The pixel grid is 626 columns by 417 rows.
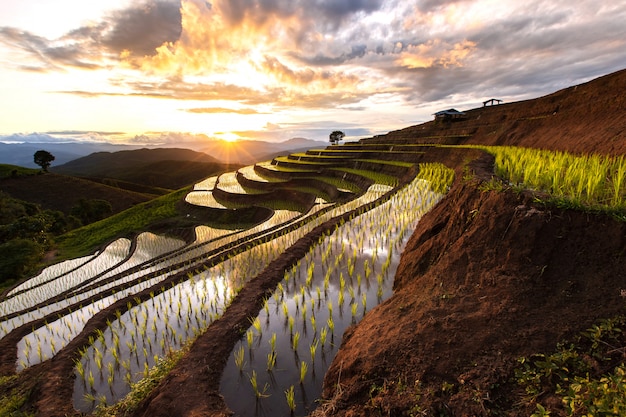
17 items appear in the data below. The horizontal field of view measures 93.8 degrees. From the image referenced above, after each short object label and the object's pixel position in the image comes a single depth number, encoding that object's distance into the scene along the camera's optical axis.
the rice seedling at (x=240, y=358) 4.18
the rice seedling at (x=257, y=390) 3.69
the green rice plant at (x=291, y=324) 4.86
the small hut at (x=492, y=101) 39.04
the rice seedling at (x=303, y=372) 3.80
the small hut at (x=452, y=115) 35.87
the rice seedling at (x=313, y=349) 4.10
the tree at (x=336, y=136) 74.09
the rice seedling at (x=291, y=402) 3.45
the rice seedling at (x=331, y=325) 4.68
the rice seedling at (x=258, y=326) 4.91
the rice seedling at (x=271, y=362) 4.10
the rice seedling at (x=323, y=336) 4.36
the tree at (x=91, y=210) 37.41
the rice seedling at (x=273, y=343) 4.44
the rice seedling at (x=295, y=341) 4.47
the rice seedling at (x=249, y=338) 4.62
